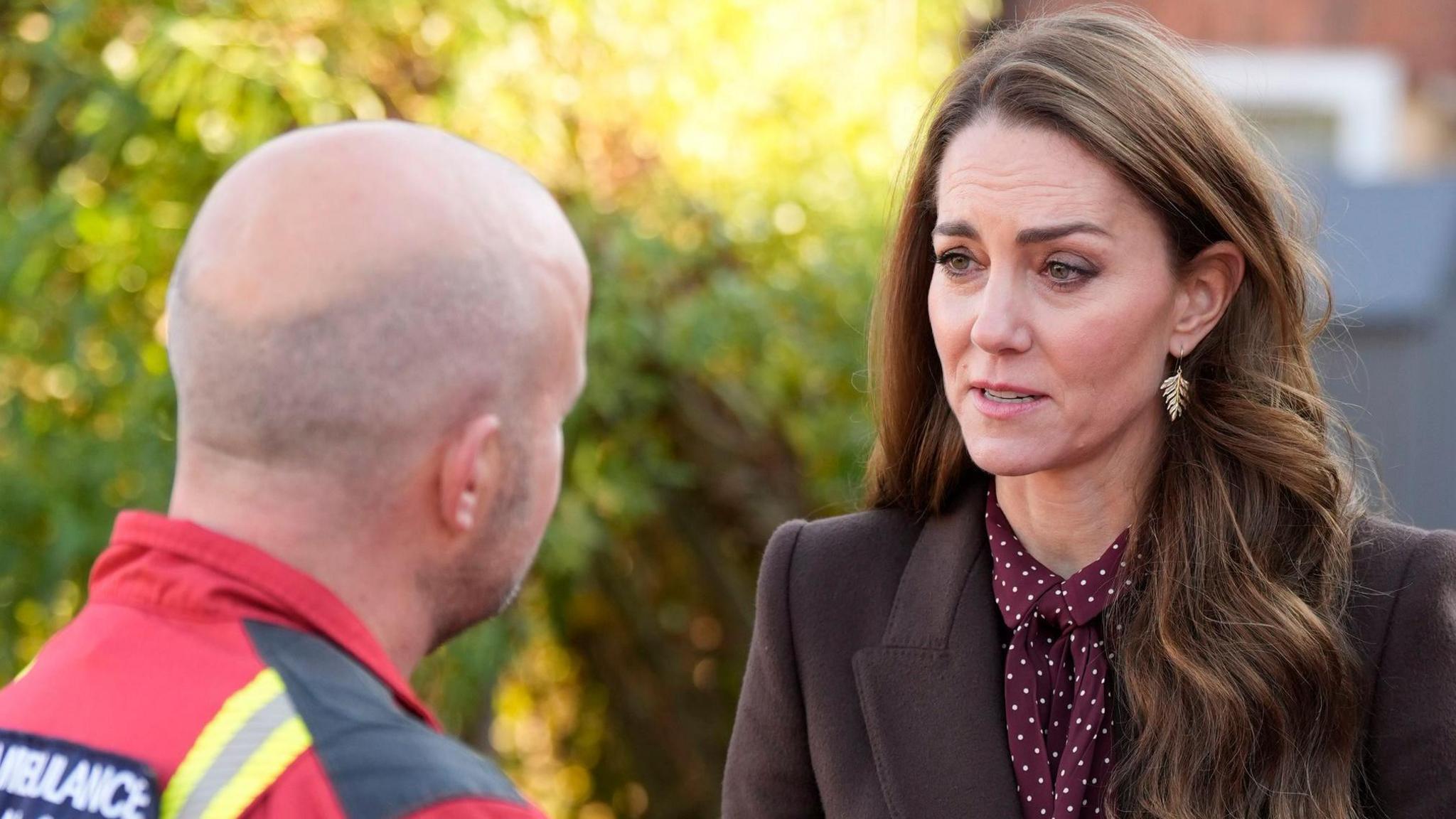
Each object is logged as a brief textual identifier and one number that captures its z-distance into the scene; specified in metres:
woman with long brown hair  4.25
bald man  3.91
